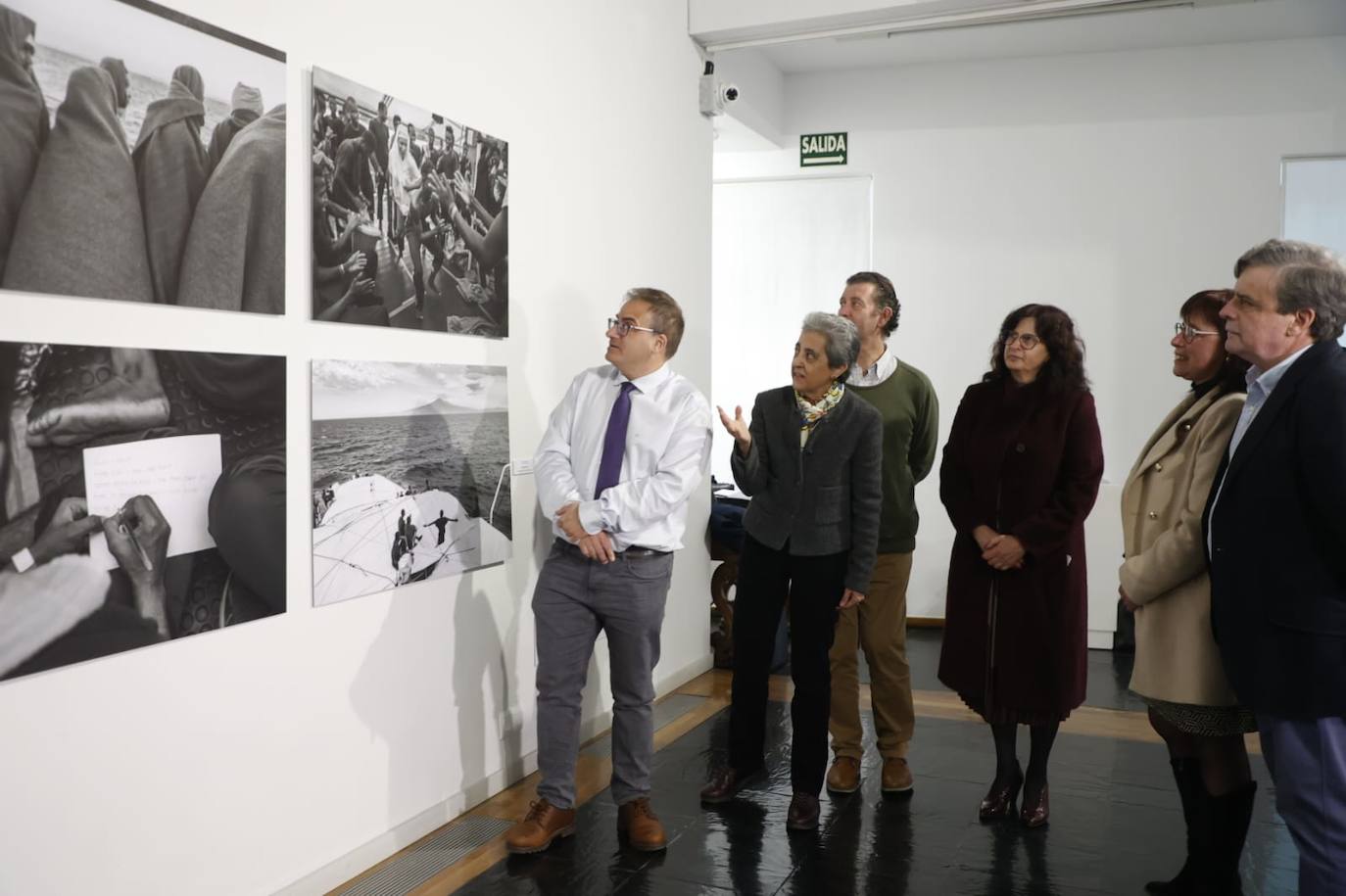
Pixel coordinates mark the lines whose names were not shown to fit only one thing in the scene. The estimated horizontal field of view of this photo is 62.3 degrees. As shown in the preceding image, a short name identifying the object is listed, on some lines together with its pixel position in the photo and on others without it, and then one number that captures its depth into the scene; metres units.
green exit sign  6.90
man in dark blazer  2.11
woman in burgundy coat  3.33
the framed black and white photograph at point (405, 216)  2.91
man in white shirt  3.22
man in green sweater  3.75
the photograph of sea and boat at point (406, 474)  2.94
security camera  5.34
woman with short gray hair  3.35
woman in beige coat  2.61
